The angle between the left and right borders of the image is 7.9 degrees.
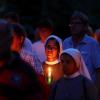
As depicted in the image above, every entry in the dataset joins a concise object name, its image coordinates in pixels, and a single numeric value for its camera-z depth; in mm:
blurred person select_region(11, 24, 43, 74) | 9901
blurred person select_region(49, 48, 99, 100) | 9039
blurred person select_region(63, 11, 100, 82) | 11273
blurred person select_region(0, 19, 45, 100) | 5734
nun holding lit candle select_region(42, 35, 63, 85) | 10984
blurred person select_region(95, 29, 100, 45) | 15481
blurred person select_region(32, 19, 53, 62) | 12453
